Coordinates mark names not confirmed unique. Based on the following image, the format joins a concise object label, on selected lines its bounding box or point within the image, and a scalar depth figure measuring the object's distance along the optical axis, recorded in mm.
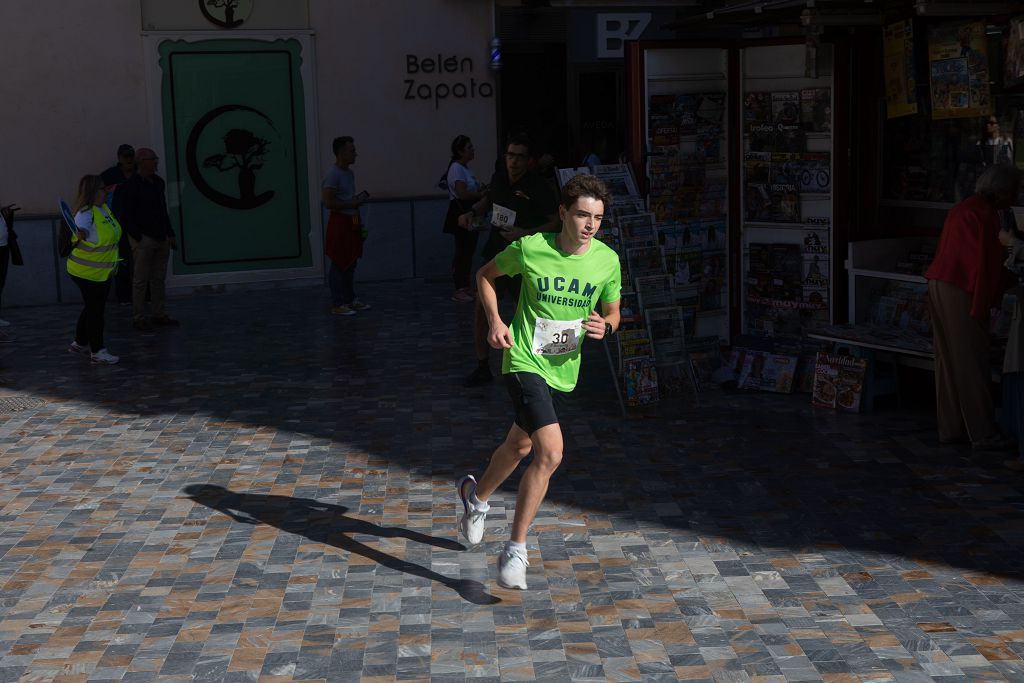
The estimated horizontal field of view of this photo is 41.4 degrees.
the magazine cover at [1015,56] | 8328
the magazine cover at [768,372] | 9750
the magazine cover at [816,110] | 9859
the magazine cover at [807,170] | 9969
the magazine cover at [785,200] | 10164
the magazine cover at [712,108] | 10203
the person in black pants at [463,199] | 14828
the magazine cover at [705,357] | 10039
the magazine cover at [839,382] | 9133
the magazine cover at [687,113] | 10078
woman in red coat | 7938
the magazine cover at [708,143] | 10234
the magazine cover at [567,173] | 9080
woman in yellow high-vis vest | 11289
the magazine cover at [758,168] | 10258
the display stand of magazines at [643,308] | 9336
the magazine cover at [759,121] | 10188
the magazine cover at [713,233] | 10422
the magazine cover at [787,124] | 10039
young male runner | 5750
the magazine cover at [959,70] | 8734
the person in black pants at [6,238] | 13094
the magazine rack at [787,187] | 9961
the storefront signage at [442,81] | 16609
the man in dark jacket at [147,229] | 12898
